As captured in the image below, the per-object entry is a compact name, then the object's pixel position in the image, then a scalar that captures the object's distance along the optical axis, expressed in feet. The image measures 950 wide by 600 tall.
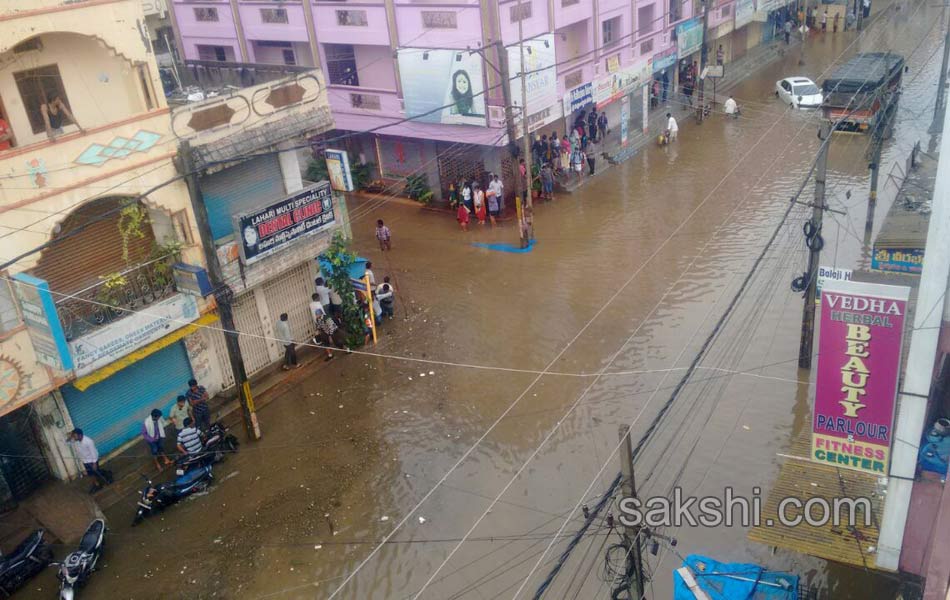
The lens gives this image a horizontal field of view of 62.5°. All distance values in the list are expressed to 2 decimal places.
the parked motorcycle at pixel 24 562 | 41.11
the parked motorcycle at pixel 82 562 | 40.37
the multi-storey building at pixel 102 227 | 42.37
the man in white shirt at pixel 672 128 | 100.17
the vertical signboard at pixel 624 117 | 98.29
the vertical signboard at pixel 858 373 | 30.07
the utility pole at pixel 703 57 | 113.29
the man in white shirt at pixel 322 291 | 62.39
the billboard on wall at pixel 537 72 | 74.90
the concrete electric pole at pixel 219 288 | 44.42
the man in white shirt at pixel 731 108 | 108.27
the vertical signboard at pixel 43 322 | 41.01
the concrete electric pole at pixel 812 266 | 46.80
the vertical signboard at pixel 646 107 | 103.97
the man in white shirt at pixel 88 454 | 46.57
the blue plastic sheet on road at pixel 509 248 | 75.87
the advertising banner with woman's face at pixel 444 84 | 77.15
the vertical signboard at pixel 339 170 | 62.54
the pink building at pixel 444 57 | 77.71
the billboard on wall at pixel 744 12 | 128.06
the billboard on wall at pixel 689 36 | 110.83
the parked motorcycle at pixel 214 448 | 47.93
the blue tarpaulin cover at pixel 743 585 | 32.30
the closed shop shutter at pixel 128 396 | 49.08
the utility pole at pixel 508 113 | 71.31
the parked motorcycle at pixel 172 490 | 45.85
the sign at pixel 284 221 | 53.11
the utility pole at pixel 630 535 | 27.25
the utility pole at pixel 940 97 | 88.47
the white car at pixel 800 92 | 108.47
